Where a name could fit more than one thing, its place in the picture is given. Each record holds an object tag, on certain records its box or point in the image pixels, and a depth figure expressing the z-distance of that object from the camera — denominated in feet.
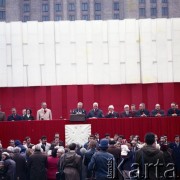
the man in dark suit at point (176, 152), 69.62
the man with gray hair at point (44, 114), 86.79
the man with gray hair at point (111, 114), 84.94
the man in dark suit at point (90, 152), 57.72
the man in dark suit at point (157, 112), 85.81
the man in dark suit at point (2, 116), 84.99
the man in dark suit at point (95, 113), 84.99
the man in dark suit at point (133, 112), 85.35
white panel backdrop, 96.73
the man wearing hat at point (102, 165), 45.16
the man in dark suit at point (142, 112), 84.92
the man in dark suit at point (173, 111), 85.52
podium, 82.58
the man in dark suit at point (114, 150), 59.00
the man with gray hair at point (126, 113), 85.26
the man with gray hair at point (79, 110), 84.84
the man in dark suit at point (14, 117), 84.84
